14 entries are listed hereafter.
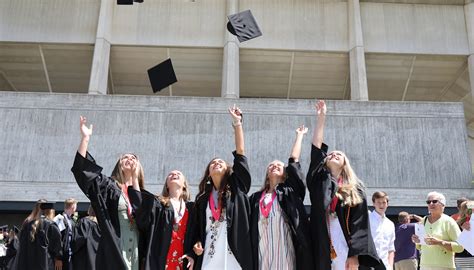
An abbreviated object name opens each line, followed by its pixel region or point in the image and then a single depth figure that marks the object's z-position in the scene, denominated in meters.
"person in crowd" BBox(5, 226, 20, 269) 8.02
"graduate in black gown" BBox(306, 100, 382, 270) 3.51
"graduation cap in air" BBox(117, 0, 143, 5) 10.93
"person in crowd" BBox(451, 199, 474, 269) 5.20
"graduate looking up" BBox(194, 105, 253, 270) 3.63
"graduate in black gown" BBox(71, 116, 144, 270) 3.61
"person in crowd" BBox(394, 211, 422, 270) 6.73
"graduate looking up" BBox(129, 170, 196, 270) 3.77
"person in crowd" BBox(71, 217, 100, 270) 5.40
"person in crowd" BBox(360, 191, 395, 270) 5.01
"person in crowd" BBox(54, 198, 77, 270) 5.80
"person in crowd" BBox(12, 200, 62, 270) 5.73
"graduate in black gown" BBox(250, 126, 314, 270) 3.64
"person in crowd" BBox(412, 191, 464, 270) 5.00
